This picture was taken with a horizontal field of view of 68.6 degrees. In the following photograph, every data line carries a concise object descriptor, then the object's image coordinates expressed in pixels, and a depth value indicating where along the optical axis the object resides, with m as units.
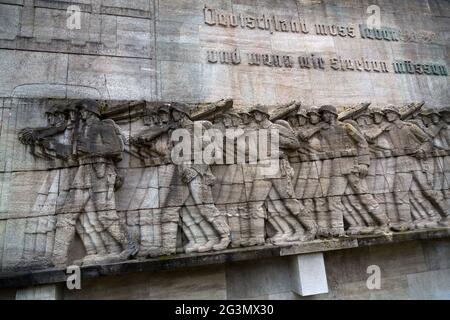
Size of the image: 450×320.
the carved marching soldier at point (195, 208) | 5.98
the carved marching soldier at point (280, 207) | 6.39
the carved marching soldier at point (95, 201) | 5.61
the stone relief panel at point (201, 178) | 5.73
